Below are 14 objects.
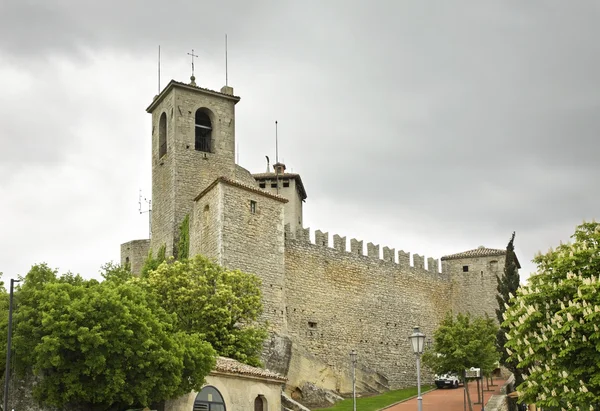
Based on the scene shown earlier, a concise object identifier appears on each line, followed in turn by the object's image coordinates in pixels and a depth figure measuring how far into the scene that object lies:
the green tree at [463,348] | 37.88
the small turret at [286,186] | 60.75
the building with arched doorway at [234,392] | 28.19
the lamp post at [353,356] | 34.56
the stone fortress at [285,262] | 39.56
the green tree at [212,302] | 33.50
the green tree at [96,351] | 25.06
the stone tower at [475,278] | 54.72
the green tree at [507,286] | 36.91
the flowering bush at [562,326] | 20.31
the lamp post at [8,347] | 23.62
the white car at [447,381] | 45.25
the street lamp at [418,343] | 21.98
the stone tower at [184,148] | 43.97
